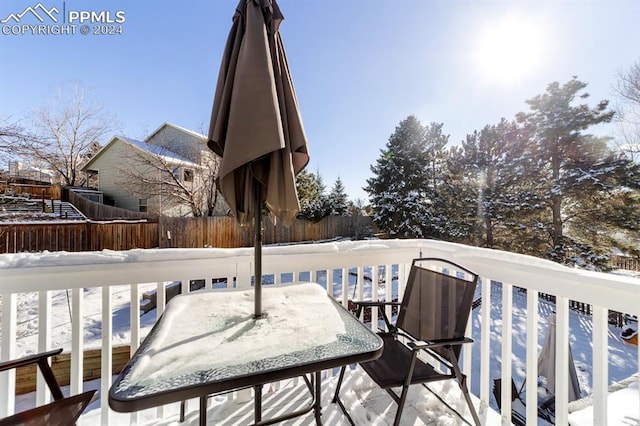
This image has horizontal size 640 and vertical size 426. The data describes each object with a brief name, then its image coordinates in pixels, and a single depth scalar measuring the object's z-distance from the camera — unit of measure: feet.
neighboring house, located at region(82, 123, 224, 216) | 40.68
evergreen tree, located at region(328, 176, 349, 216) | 50.37
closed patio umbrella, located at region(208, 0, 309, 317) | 3.86
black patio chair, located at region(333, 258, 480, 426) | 5.34
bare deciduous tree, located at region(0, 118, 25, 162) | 19.27
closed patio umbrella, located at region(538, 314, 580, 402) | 11.84
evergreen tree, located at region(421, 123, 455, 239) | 46.91
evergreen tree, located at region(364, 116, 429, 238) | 48.42
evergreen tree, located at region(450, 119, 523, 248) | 40.88
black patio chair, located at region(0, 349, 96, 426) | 3.93
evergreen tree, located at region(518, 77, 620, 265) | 32.78
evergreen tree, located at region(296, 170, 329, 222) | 44.83
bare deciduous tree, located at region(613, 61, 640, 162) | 24.76
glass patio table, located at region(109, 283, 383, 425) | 2.64
